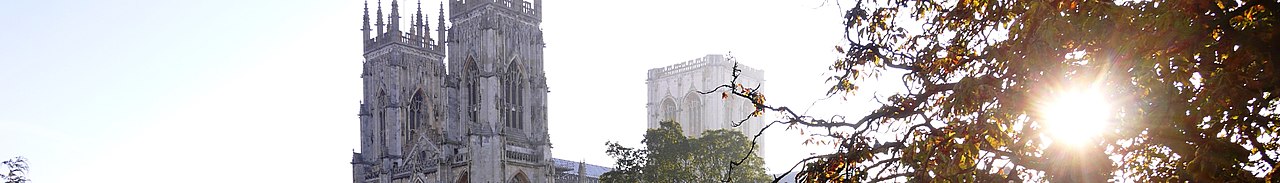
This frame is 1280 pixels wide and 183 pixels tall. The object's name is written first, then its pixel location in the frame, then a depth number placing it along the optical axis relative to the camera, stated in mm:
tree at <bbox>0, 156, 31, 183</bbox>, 25031
